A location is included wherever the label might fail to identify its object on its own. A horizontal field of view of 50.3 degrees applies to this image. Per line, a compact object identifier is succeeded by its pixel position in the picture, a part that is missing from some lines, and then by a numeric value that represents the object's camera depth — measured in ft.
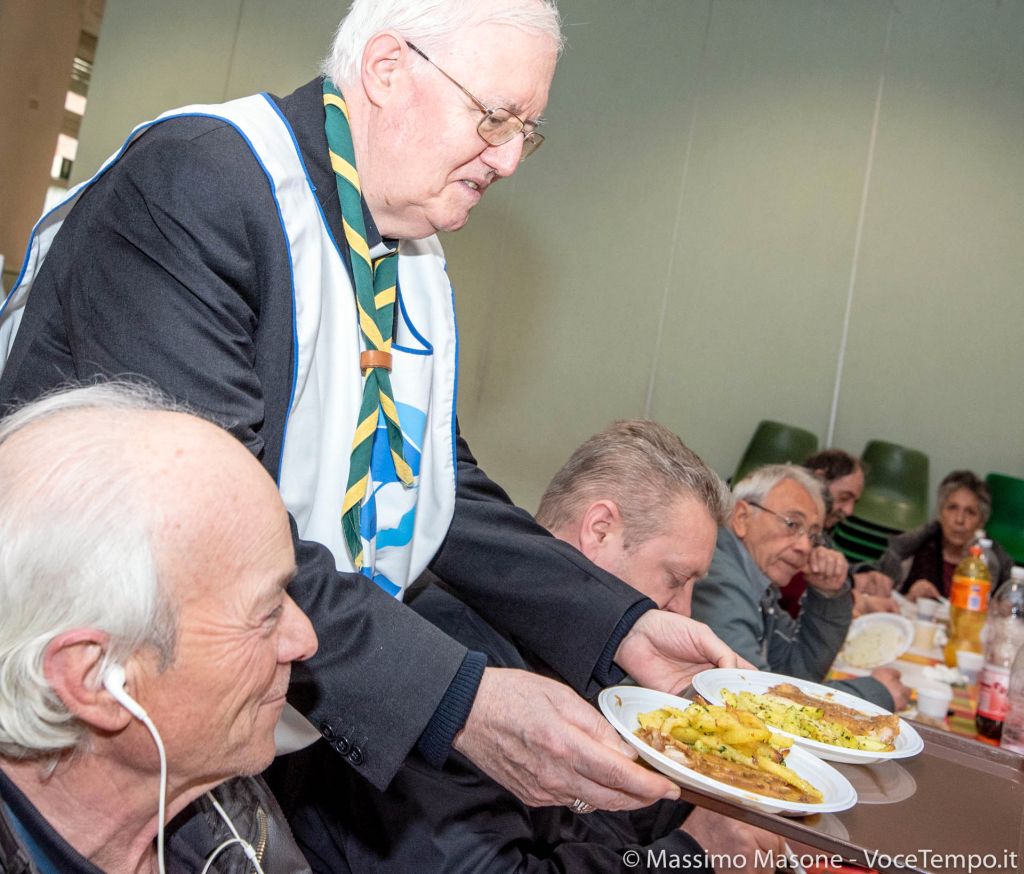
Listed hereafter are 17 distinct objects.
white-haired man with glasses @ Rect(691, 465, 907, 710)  9.50
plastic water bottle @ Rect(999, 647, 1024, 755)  6.27
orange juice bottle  11.25
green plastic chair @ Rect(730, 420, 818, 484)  19.22
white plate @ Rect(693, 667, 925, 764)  4.02
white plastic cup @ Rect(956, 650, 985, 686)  10.16
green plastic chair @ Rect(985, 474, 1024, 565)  17.68
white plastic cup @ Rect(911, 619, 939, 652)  11.31
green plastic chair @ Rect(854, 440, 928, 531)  18.76
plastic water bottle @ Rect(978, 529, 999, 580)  15.20
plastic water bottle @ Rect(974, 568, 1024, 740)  7.47
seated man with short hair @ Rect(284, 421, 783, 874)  4.25
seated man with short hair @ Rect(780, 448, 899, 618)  12.27
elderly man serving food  3.38
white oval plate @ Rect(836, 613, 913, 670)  9.96
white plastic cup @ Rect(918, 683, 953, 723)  8.09
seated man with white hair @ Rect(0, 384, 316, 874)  2.48
